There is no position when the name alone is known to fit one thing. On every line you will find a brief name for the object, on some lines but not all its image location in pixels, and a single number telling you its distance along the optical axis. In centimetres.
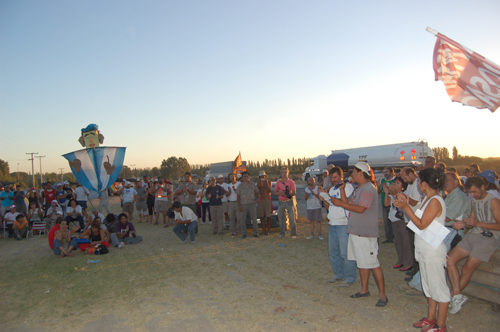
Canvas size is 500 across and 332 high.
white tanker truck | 2450
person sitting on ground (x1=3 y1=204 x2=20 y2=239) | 1117
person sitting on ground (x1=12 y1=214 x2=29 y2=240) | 1096
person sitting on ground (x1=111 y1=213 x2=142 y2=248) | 918
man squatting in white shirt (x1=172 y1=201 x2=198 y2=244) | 908
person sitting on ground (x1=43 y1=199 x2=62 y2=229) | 1182
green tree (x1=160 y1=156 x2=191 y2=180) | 7243
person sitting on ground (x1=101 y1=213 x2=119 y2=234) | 917
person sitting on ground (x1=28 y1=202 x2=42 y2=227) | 1172
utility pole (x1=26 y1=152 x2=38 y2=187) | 5181
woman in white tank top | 330
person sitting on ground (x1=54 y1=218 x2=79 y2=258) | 808
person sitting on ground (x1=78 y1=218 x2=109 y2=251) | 856
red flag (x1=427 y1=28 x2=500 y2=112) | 344
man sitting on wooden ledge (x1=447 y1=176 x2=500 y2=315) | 383
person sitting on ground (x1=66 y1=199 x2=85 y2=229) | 1080
